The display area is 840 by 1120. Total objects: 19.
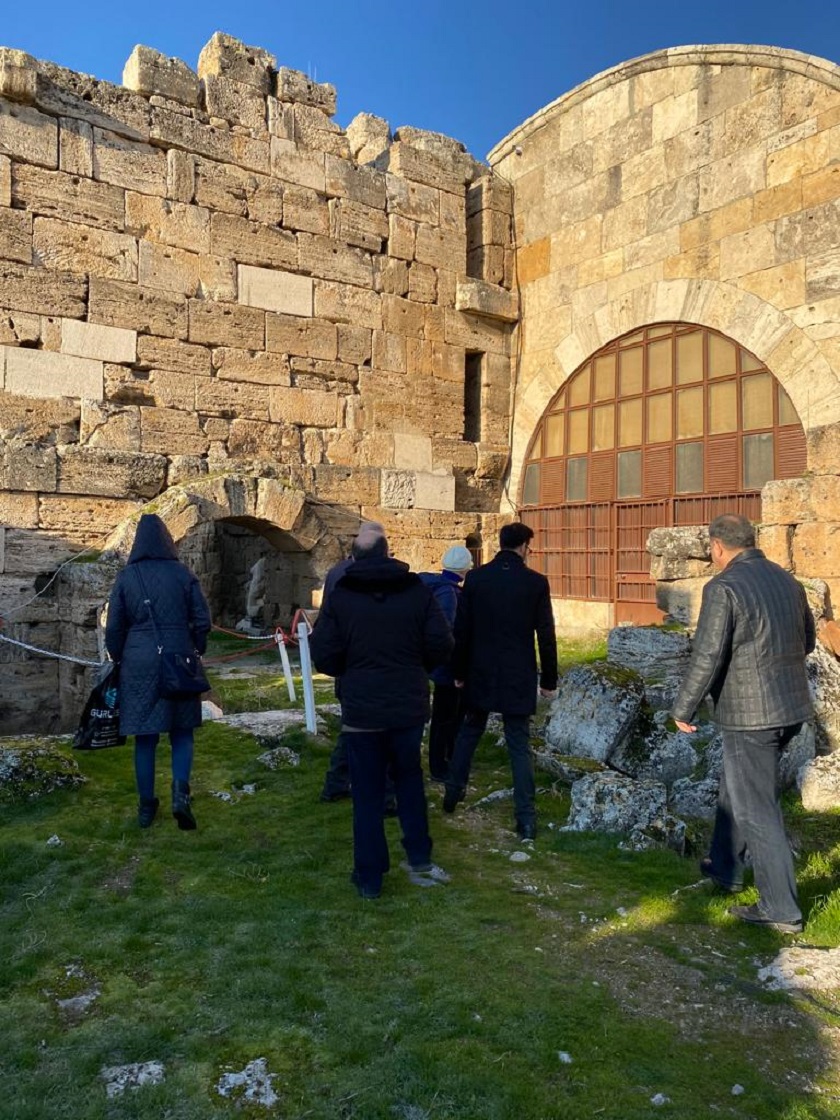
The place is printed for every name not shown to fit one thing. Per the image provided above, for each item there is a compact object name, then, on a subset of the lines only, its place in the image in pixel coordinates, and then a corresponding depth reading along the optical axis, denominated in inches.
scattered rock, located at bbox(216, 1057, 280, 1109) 95.7
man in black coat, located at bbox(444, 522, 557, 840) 177.9
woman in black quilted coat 177.8
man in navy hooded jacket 151.9
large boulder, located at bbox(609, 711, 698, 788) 215.6
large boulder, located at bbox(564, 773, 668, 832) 178.5
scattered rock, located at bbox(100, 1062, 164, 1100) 97.1
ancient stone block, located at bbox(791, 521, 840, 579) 318.0
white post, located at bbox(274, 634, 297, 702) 280.8
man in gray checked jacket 138.6
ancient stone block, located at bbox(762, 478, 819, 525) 326.6
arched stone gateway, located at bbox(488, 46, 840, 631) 333.4
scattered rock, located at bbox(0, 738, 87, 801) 191.0
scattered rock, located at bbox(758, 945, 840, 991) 119.6
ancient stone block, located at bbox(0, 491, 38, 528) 323.3
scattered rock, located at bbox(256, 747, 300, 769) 221.9
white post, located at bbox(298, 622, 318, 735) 243.4
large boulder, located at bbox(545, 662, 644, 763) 222.7
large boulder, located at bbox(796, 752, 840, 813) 185.2
